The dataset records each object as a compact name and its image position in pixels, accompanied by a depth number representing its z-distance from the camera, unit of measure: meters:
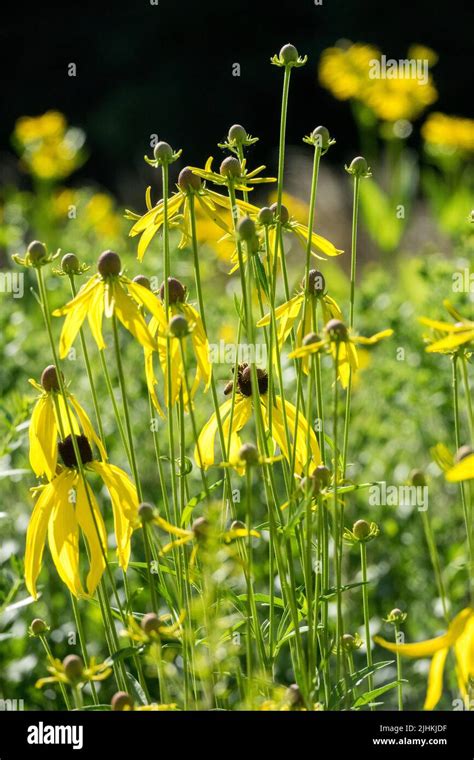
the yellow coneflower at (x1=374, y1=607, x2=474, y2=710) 1.45
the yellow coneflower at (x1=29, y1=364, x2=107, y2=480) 1.56
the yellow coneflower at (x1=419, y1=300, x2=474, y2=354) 1.46
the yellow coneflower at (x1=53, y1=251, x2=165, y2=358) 1.52
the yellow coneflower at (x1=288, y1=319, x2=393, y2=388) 1.48
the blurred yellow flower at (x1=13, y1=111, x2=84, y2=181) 3.89
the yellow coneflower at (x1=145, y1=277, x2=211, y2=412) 1.56
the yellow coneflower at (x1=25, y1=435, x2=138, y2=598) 1.56
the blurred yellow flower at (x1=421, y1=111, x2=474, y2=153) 3.78
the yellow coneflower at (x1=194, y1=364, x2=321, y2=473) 1.60
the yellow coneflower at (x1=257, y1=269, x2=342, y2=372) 1.57
